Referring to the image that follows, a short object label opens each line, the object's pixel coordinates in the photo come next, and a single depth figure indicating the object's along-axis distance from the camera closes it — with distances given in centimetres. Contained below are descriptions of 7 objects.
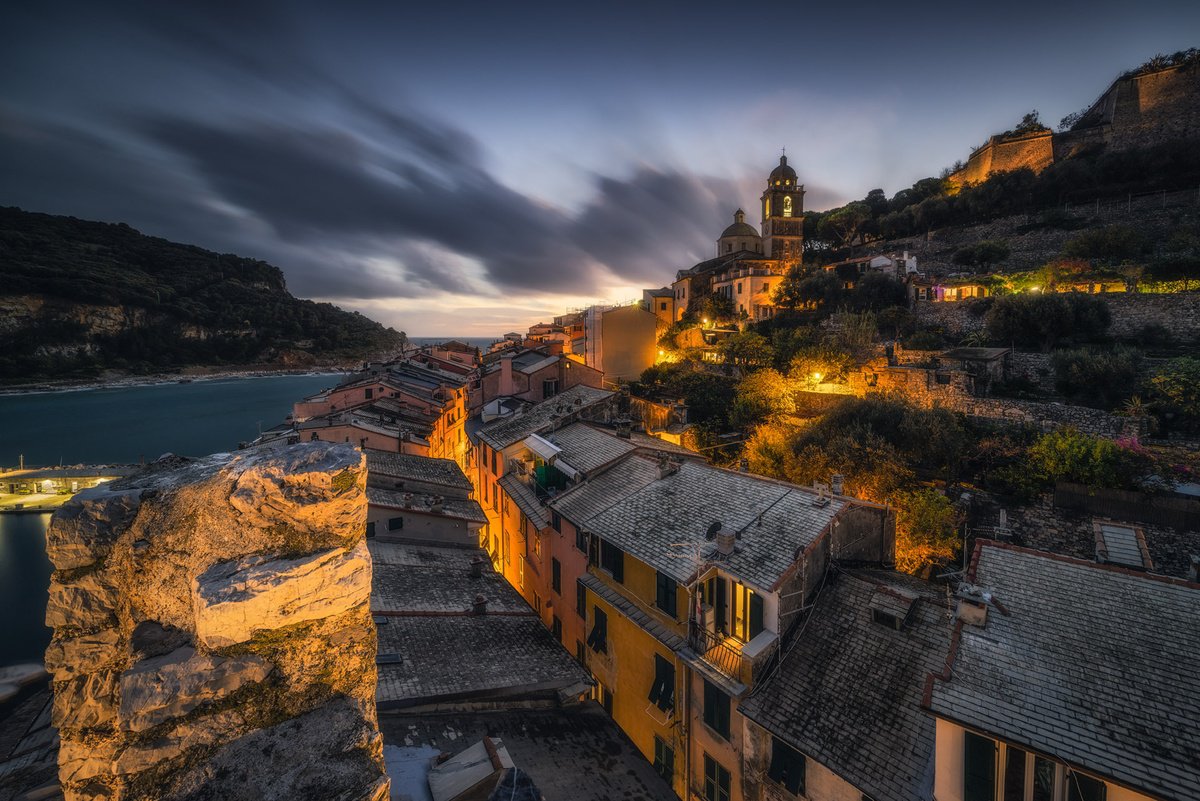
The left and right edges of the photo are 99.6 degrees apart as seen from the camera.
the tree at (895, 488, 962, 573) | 1562
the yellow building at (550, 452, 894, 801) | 996
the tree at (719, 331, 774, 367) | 3106
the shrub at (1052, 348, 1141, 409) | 2097
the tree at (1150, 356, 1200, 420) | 1823
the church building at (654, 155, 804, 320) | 5063
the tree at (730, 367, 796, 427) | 2642
